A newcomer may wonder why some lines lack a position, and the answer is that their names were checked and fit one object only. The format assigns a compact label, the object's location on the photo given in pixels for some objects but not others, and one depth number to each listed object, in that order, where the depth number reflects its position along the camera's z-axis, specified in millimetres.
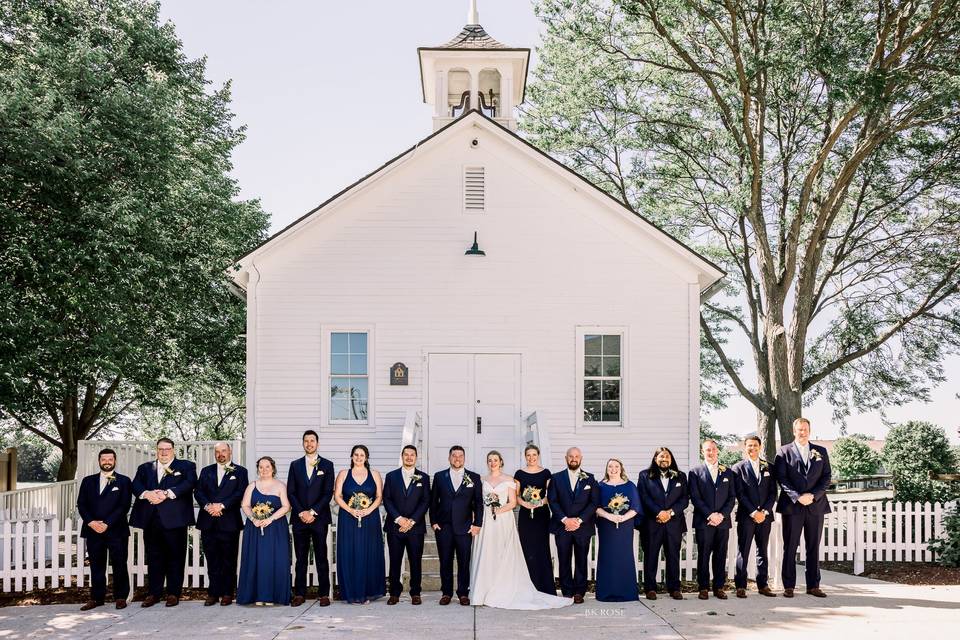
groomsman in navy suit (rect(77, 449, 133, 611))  10586
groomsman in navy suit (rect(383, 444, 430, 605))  10648
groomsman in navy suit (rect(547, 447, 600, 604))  10648
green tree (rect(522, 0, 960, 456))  17963
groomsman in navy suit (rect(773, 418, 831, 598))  11023
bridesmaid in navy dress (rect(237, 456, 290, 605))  10516
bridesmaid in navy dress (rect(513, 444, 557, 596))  10859
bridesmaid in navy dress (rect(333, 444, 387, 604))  10617
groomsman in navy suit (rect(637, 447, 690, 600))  10828
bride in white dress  10508
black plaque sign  14570
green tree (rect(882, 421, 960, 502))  16297
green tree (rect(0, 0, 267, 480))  17250
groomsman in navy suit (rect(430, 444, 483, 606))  10648
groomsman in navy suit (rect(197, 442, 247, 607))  10609
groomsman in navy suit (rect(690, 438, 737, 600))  10906
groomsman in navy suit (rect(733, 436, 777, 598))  11031
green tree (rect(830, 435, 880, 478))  34500
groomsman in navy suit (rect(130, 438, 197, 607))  10602
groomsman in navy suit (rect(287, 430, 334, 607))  10633
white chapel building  14555
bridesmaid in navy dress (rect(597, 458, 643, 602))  10680
